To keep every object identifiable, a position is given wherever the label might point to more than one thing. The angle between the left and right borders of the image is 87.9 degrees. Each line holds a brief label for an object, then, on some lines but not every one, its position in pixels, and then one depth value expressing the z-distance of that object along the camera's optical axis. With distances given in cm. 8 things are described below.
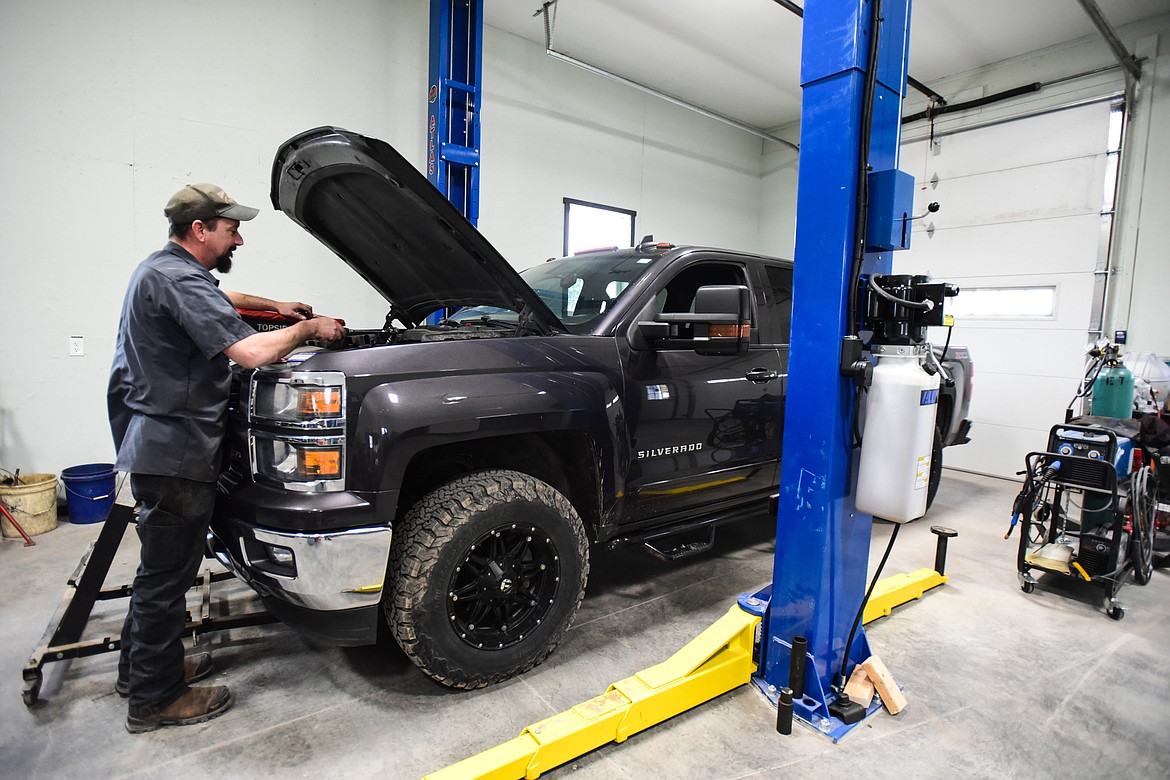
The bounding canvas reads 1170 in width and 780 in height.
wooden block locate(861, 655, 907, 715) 214
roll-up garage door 598
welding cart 310
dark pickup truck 188
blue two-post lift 186
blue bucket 414
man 187
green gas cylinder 412
